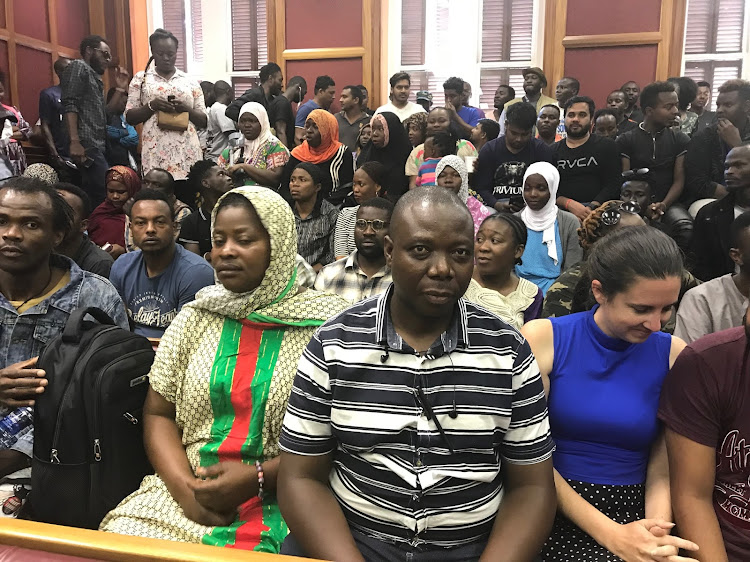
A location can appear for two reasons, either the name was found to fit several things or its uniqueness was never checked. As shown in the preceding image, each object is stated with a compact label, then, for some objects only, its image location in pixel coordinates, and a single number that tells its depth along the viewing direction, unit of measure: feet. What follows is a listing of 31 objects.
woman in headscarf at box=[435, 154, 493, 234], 13.34
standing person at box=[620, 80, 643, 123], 22.08
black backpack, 5.21
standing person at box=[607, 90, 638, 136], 20.03
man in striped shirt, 4.09
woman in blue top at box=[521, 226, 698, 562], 4.84
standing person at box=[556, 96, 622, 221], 13.88
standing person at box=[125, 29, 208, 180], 15.70
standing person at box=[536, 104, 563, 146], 17.89
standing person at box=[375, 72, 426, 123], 19.94
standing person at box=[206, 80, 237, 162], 20.67
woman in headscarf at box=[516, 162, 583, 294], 11.63
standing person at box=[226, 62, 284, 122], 20.75
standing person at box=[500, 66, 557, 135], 22.38
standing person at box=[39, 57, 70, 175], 17.46
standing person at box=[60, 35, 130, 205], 16.26
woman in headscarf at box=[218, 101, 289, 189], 15.97
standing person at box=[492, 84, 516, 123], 23.18
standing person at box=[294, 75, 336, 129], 21.29
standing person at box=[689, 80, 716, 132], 20.92
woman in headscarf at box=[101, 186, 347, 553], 5.11
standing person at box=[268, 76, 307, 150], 20.57
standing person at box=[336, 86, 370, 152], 20.11
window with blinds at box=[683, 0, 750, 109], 25.17
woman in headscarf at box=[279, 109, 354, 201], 15.72
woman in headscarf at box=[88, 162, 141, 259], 13.44
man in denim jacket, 6.04
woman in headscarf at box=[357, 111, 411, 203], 16.24
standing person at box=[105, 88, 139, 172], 18.51
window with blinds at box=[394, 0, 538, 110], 26.94
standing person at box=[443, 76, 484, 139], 21.47
